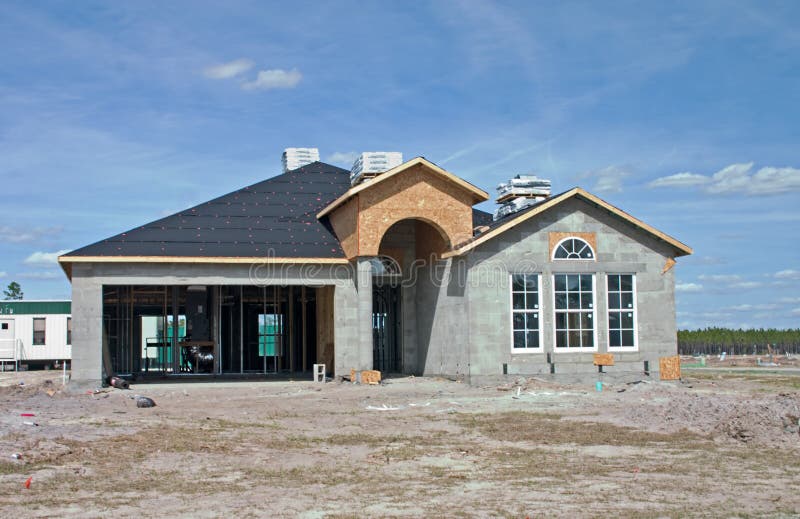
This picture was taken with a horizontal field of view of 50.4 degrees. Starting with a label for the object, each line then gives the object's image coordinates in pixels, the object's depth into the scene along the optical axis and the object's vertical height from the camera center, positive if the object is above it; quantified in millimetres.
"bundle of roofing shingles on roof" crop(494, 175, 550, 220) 29547 +4429
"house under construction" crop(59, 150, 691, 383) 25531 +1597
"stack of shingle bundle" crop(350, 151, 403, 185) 26969 +5005
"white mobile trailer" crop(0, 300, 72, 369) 41375 -284
